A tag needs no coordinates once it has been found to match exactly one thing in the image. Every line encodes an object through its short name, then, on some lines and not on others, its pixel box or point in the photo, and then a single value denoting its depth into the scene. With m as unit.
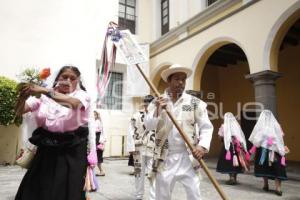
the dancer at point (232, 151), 7.32
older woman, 2.45
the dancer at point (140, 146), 5.32
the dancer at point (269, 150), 6.42
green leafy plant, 8.90
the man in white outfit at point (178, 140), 3.10
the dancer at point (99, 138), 7.93
